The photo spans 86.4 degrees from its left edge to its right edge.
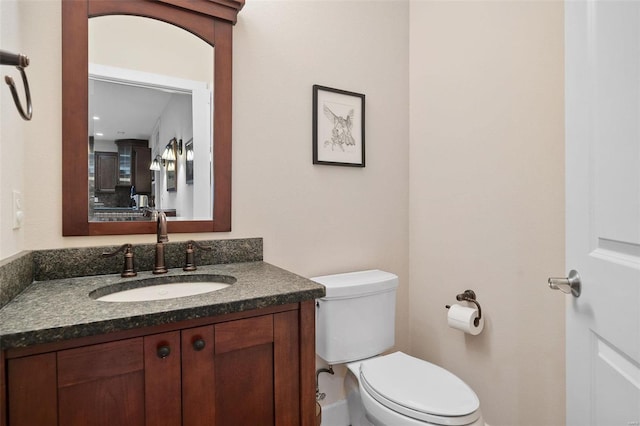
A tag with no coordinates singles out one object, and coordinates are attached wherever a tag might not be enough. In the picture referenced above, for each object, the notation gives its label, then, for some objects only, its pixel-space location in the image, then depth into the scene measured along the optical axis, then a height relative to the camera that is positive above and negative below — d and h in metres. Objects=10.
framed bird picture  1.76 +0.45
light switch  1.09 +0.00
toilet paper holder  1.63 -0.44
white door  0.69 +0.00
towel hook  0.67 +0.30
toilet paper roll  1.61 -0.52
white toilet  1.21 -0.69
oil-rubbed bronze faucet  1.31 -0.13
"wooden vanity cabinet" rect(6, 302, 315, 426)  0.77 -0.43
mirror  1.25 +0.36
